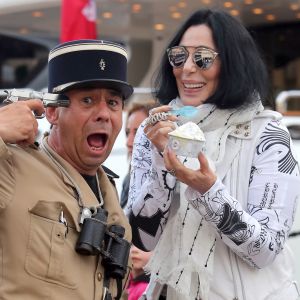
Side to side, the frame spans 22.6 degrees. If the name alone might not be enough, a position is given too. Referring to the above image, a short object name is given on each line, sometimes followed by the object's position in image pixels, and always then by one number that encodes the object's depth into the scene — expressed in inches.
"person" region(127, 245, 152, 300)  157.6
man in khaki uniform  89.4
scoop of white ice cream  98.0
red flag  369.7
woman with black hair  104.1
